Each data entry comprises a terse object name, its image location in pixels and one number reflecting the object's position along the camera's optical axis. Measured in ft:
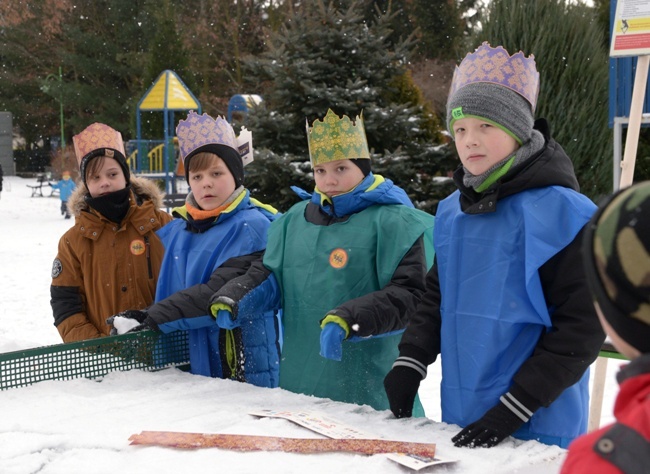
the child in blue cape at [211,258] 10.17
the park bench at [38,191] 91.41
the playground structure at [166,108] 57.31
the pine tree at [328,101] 27.12
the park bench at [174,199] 50.55
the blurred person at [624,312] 3.53
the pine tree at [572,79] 27.58
